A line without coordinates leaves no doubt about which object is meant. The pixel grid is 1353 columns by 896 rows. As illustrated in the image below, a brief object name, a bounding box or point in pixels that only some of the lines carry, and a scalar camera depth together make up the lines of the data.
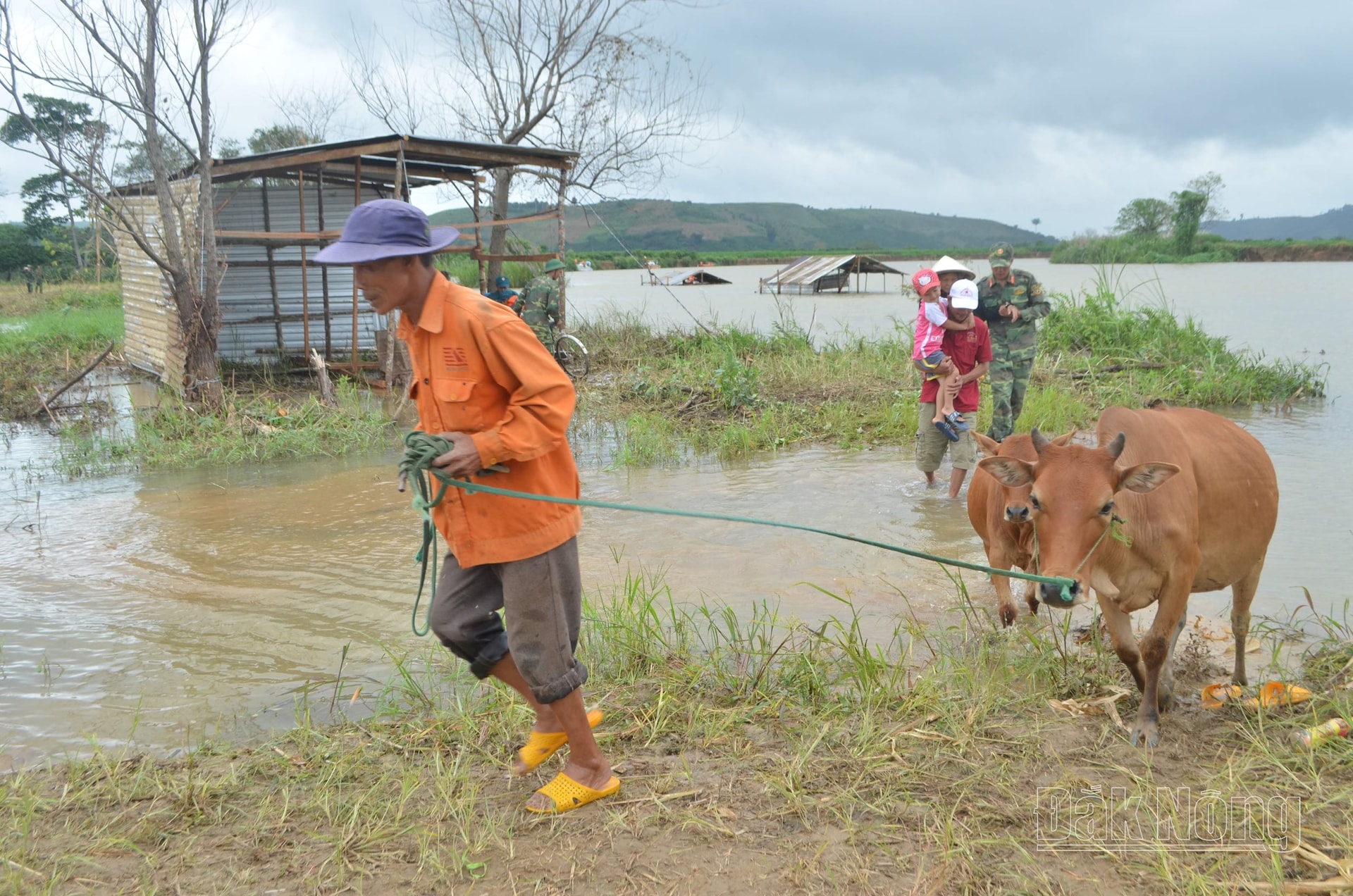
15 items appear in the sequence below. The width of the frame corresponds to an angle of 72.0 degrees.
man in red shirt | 6.94
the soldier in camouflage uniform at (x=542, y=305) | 13.09
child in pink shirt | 7.02
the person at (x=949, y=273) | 7.27
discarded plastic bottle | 3.10
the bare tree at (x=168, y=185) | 9.38
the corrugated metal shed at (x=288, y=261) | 12.60
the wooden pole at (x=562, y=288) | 13.55
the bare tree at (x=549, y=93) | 17.73
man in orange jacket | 2.69
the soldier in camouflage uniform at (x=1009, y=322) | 7.96
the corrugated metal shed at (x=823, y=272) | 26.52
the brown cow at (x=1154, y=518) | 3.20
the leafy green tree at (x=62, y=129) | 9.27
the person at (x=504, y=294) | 12.87
